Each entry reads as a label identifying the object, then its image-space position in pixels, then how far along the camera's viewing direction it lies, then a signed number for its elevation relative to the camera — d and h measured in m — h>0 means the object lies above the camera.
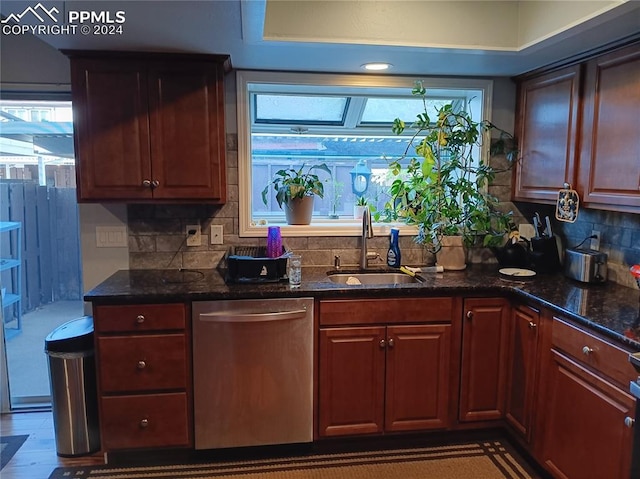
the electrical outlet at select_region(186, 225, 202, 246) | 2.90 -0.24
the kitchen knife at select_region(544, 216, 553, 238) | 2.87 -0.17
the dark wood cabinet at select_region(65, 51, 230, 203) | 2.47 +0.36
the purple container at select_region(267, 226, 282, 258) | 2.77 -0.27
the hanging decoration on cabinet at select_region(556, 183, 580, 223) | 2.51 -0.02
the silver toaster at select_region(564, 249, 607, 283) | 2.53 -0.35
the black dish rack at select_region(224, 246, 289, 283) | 2.55 -0.39
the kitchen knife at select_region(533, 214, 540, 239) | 2.89 -0.16
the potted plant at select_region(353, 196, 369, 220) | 3.26 -0.06
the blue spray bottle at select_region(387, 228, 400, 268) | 3.01 -0.32
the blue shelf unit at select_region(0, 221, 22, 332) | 2.97 -0.50
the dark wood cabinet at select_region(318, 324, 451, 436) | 2.51 -0.96
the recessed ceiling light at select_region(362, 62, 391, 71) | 2.72 +0.75
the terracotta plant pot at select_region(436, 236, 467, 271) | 2.96 -0.35
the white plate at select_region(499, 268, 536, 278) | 2.76 -0.43
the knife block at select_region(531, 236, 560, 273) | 2.83 -0.33
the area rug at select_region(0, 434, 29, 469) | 2.50 -1.37
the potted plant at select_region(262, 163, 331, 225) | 3.00 +0.02
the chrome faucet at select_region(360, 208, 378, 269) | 2.93 -0.24
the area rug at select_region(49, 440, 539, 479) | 2.39 -1.38
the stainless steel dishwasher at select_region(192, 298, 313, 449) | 2.40 -0.89
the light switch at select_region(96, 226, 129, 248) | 2.85 -0.25
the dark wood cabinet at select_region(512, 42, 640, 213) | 2.17 +0.35
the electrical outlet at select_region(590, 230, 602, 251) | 2.74 -0.23
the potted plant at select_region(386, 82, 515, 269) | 2.89 +0.05
